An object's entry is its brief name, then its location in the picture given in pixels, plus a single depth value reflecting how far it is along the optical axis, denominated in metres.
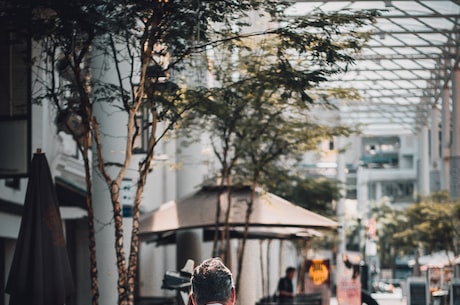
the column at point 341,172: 73.75
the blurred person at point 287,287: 24.80
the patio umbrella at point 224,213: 18.94
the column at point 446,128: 46.50
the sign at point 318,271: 23.09
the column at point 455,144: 35.71
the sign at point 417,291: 31.69
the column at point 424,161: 79.75
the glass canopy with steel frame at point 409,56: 37.38
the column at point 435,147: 59.38
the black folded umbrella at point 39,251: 11.84
